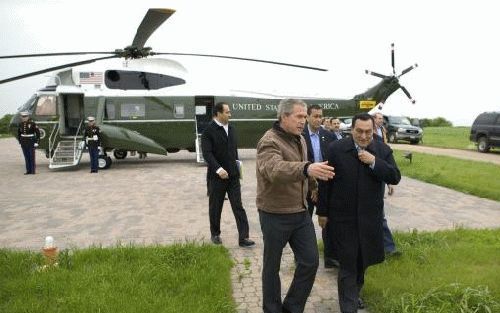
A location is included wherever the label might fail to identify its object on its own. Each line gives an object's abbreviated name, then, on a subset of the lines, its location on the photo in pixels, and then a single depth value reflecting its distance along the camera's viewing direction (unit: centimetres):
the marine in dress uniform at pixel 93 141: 1509
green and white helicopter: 1650
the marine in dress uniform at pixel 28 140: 1486
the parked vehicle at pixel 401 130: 2911
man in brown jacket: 379
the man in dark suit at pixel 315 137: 582
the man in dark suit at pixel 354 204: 409
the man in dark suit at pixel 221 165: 640
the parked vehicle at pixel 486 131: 2204
